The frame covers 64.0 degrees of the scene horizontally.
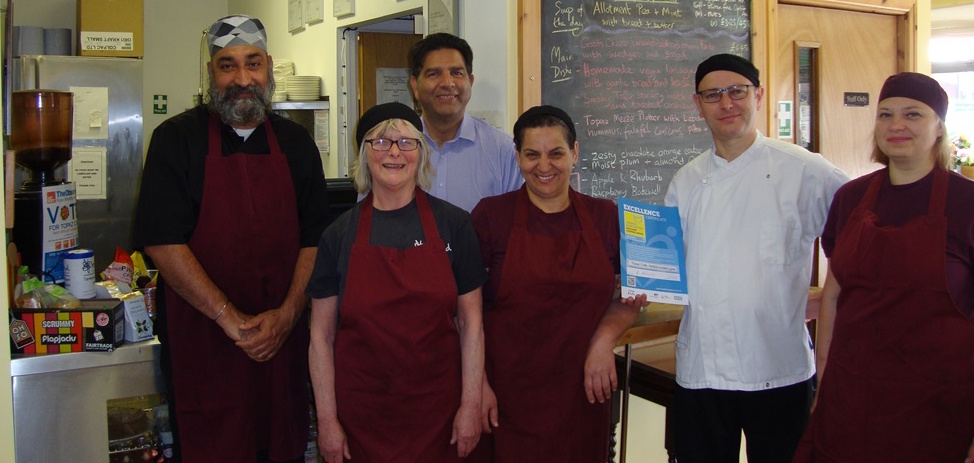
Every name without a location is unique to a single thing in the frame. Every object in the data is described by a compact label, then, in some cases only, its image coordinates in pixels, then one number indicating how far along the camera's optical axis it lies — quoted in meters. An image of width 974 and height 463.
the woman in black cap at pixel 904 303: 1.71
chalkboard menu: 3.70
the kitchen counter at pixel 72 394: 2.08
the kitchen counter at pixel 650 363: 2.34
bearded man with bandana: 2.08
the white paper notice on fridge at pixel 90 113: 4.70
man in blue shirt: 2.46
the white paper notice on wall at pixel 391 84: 5.03
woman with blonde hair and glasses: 1.92
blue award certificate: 2.03
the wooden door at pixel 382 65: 4.99
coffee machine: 2.23
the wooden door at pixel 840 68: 4.61
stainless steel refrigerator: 4.69
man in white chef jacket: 2.02
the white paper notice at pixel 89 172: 4.75
